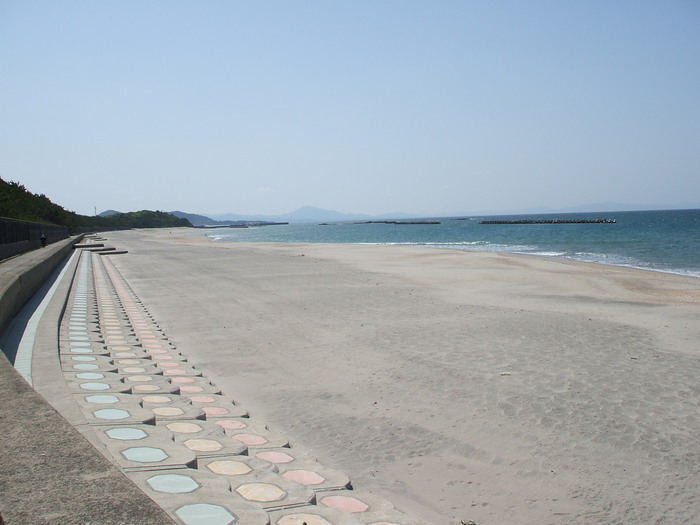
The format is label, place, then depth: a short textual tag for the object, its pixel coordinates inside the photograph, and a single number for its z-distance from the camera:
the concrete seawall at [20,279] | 7.25
